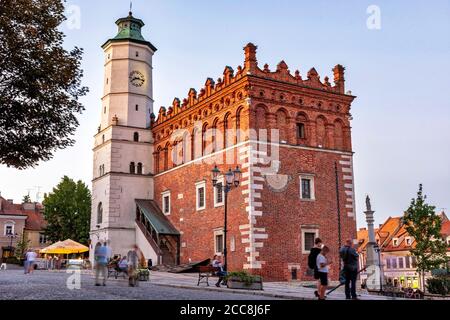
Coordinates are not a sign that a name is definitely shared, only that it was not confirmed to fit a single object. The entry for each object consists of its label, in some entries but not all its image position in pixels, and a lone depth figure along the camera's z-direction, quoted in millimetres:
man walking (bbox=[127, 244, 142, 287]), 19219
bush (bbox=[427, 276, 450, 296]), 30156
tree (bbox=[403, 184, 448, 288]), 34938
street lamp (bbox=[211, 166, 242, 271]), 22594
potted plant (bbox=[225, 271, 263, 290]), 19266
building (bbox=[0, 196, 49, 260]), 67562
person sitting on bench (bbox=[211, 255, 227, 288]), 20669
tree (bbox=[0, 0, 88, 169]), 16172
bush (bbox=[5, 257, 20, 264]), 56469
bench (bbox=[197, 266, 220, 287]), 21347
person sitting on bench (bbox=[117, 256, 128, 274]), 23603
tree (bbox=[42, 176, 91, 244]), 58594
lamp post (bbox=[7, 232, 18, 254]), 66869
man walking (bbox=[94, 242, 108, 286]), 18250
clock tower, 38281
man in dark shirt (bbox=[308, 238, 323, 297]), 14352
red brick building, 28688
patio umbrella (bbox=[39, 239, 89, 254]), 36100
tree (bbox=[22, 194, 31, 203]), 89719
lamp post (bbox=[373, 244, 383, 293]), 29361
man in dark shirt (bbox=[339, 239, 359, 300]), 14953
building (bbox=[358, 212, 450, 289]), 68938
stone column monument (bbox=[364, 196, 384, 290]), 29047
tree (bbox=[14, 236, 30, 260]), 61406
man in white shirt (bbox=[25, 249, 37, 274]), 28922
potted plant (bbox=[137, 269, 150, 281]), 22494
